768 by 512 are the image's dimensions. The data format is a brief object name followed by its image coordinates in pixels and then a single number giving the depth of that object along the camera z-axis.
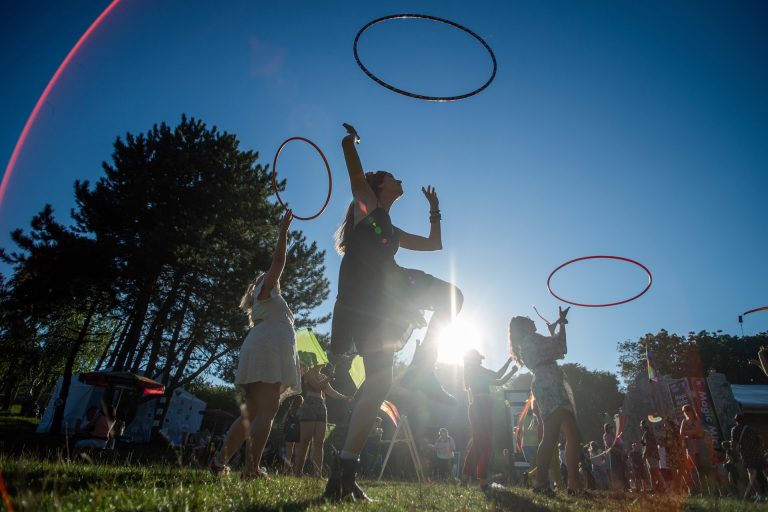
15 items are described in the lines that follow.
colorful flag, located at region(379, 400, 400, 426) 6.88
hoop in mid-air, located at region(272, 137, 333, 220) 6.51
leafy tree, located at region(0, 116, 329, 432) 18.75
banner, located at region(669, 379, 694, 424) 21.36
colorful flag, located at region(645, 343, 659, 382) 19.52
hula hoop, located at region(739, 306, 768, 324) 7.97
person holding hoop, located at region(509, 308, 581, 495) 4.77
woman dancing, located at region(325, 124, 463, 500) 2.96
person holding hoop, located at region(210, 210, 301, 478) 3.85
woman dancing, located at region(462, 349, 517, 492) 7.09
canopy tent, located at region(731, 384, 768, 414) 22.80
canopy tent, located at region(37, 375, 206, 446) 23.25
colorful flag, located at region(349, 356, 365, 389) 10.42
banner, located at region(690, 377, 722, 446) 20.08
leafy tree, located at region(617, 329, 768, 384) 54.69
